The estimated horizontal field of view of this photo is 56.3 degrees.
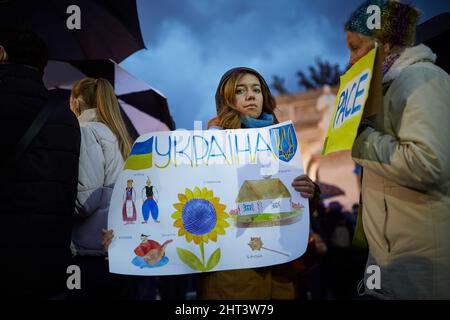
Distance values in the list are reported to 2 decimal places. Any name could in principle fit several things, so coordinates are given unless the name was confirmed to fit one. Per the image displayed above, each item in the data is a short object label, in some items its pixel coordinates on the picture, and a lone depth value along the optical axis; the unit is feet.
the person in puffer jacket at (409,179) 5.52
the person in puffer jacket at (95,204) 7.55
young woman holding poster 6.78
